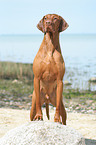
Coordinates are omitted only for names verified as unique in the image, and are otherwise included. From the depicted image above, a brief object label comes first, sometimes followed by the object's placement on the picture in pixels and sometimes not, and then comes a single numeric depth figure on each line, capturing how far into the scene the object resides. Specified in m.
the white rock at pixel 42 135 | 4.30
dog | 4.76
